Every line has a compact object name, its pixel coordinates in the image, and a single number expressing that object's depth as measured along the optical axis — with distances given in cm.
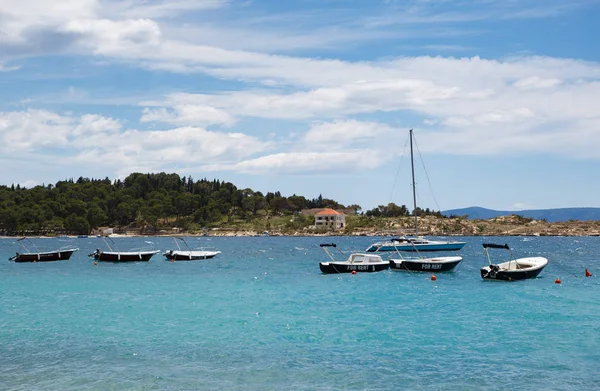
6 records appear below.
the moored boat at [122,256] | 9888
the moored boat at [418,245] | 11111
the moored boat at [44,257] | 10031
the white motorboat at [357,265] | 7244
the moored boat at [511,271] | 6338
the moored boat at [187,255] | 10344
